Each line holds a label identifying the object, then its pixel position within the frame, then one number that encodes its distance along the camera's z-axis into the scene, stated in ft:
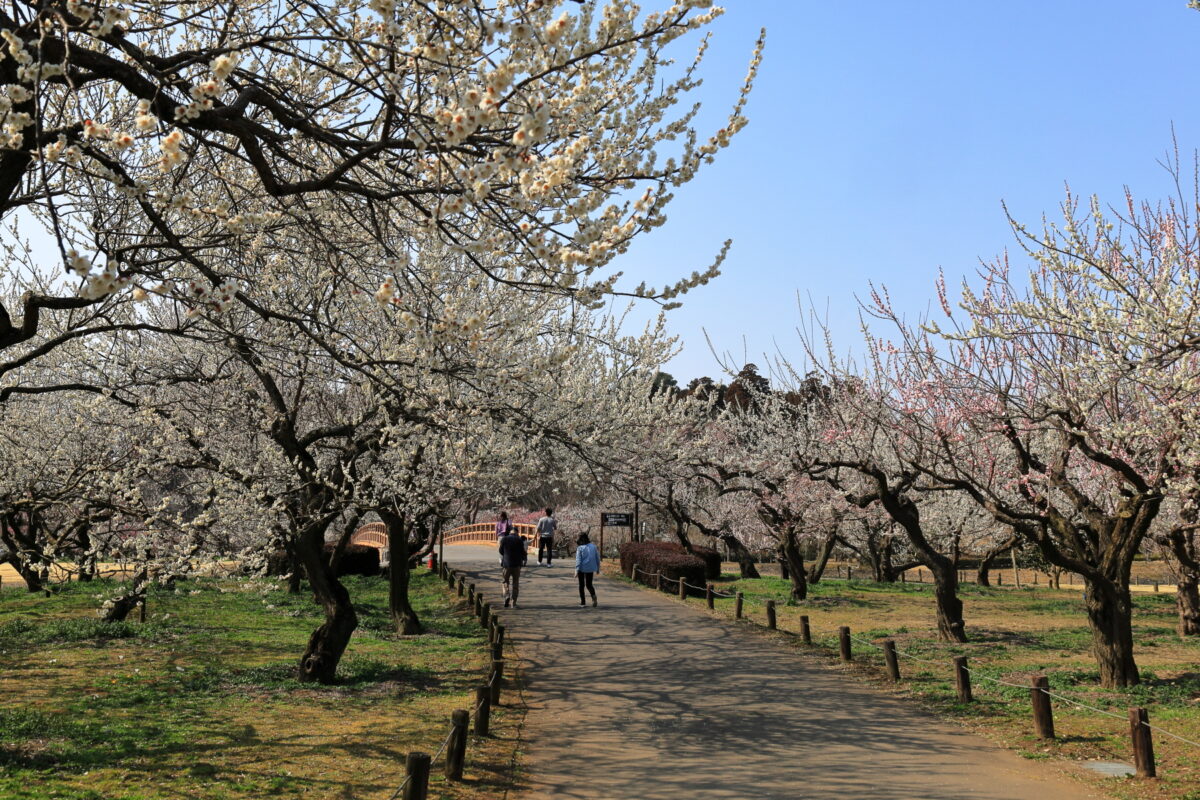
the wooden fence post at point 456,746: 24.26
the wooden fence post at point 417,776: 19.56
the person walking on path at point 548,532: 94.07
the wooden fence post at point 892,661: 38.32
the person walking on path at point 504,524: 66.52
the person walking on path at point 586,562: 62.18
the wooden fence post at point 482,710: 28.37
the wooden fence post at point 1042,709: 28.71
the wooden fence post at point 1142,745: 24.45
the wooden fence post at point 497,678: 32.73
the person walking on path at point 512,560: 60.44
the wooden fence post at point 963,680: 34.09
